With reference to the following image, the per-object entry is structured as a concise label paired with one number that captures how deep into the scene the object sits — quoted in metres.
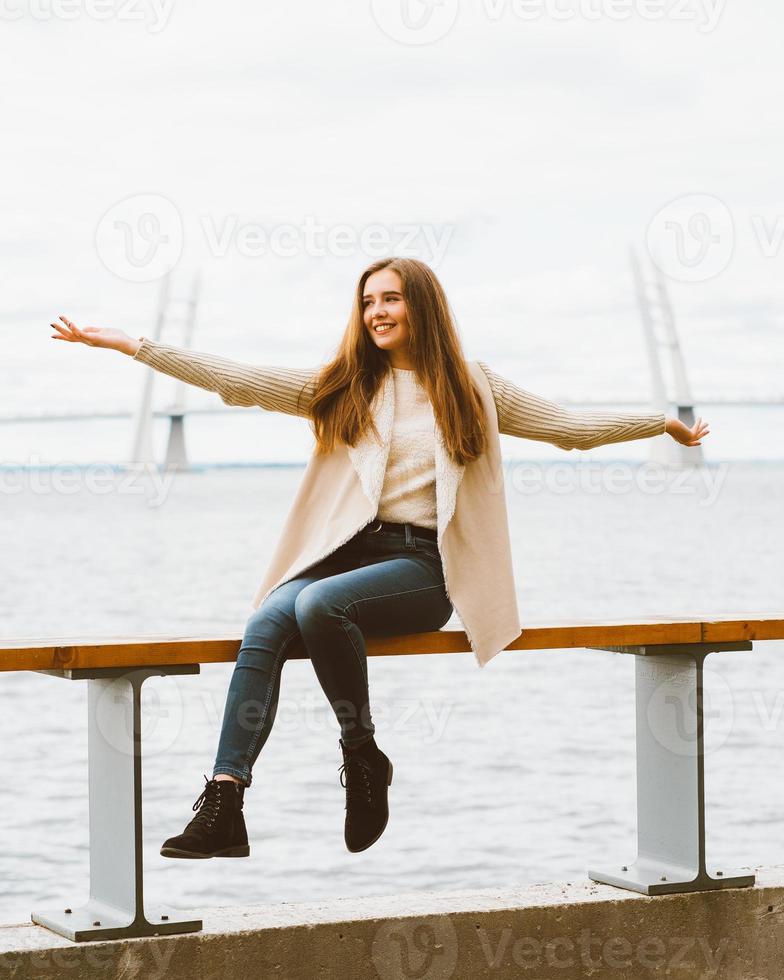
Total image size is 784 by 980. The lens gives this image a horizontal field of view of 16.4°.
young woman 4.23
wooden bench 3.97
